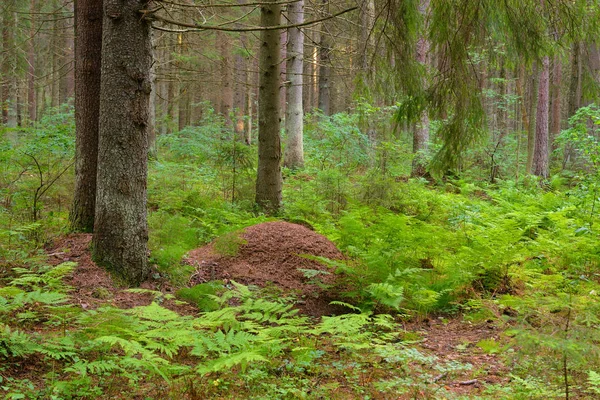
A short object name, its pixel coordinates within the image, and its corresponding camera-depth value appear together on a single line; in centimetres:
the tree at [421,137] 1275
